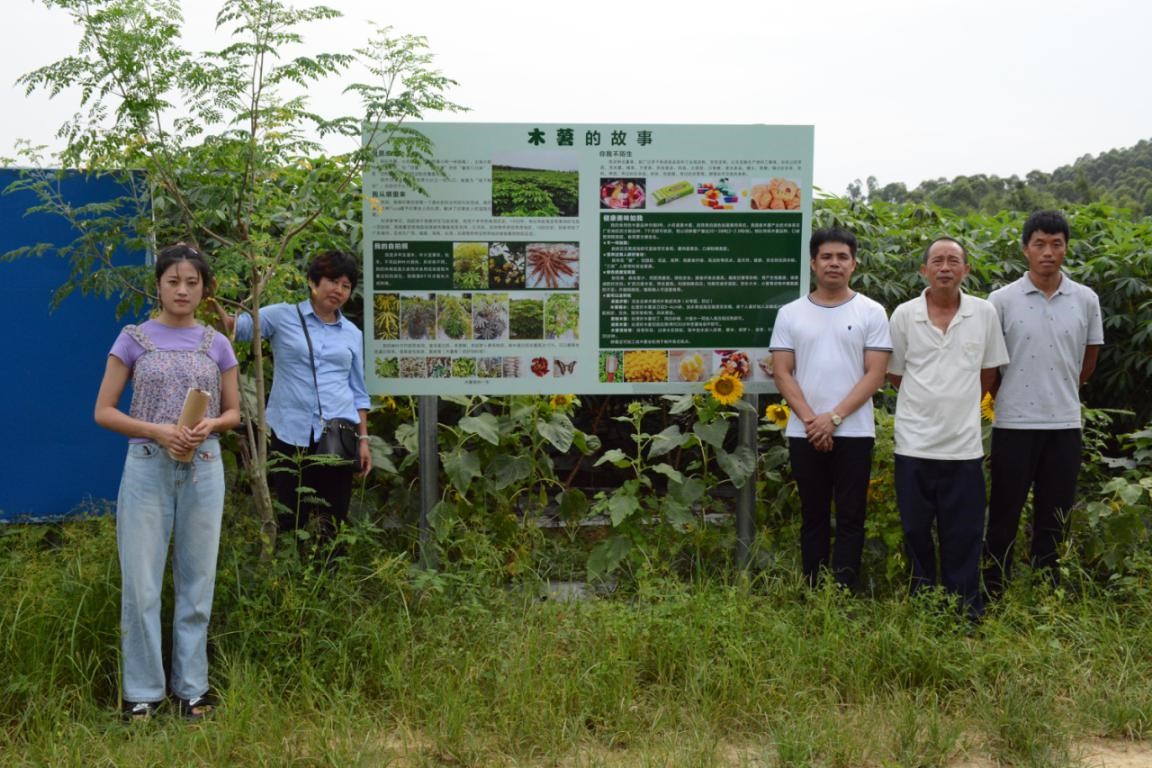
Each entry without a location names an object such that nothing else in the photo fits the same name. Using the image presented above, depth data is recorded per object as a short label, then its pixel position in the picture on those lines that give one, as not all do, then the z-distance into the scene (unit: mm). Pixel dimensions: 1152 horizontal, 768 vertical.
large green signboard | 4820
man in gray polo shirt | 4500
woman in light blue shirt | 4309
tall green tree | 3861
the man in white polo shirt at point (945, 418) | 4379
